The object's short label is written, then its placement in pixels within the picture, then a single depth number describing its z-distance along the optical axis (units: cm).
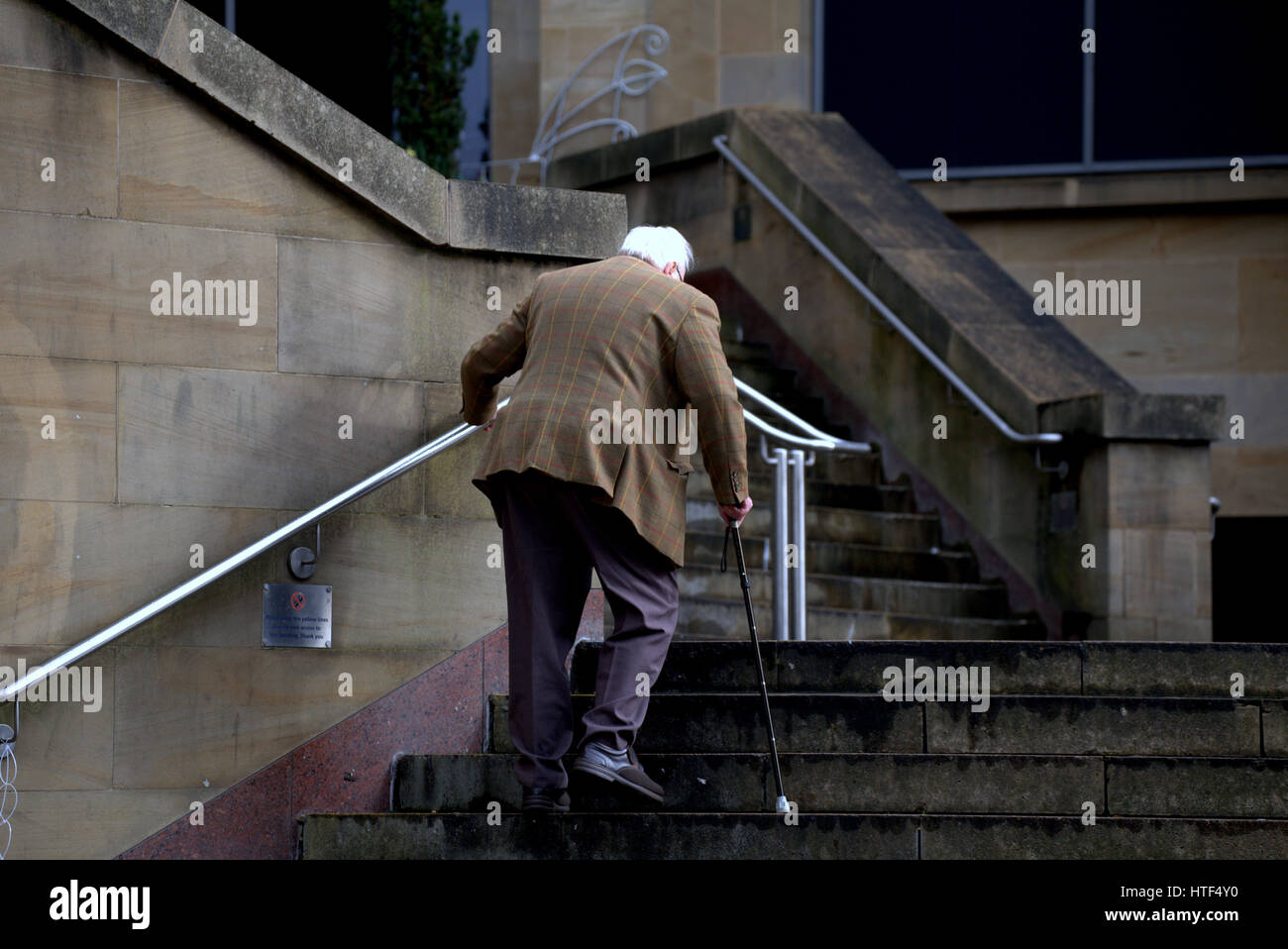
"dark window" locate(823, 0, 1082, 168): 1243
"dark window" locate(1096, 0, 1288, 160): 1214
